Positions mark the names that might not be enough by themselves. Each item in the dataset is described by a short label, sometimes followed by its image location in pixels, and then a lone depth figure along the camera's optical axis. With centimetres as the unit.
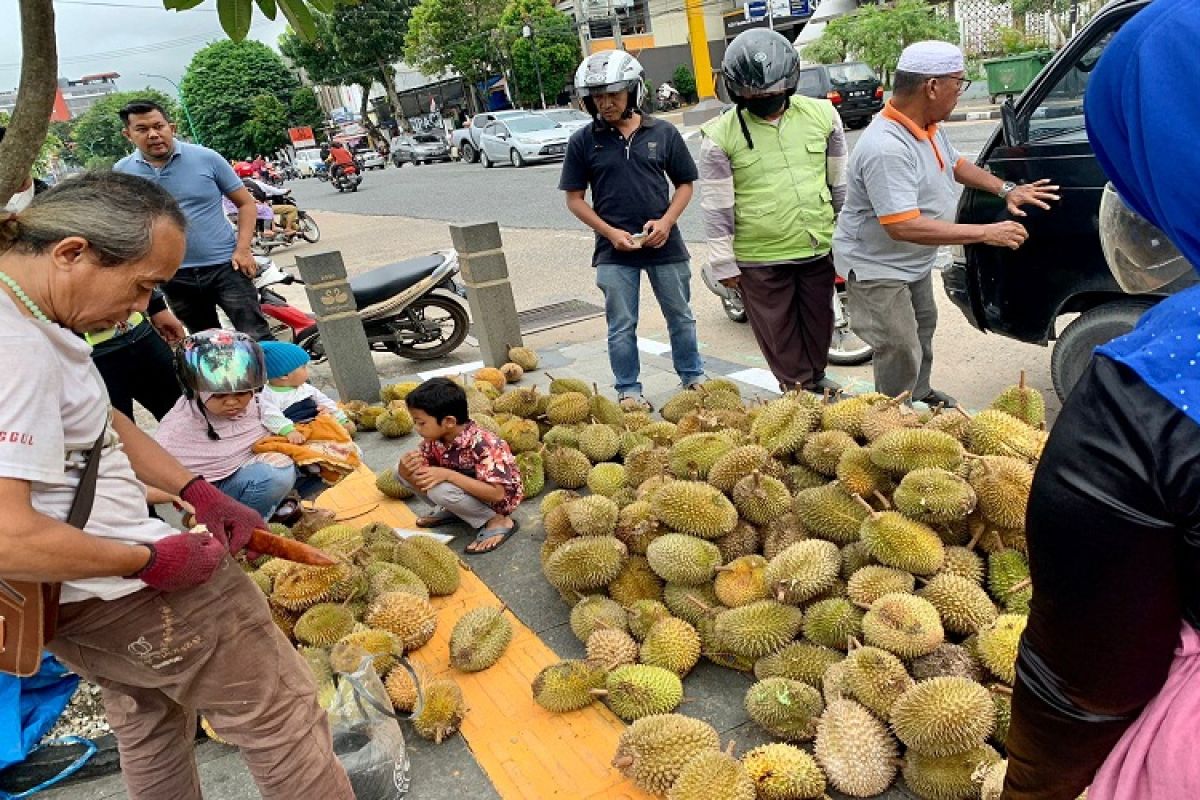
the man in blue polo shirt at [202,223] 429
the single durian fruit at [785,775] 197
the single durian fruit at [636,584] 273
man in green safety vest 371
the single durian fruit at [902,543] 234
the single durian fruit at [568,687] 242
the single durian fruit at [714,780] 192
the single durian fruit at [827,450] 273
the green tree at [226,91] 5559
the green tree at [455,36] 3816
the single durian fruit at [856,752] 200
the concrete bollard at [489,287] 565
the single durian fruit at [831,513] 255
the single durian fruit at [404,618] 278
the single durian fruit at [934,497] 236
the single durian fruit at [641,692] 234
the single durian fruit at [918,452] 250
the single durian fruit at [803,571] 239
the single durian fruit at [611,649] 246
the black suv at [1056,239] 345
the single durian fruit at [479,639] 267
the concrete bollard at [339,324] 537
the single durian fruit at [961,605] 222
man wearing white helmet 422
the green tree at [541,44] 3769
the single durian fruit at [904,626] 214
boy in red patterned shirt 339
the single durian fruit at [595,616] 261
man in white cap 330
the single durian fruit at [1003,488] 235
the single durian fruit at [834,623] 229
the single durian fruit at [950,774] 189
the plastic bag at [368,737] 216
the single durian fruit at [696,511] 268
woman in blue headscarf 80
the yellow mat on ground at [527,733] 222
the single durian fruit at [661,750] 204
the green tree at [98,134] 9000
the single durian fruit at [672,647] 246
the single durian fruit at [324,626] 265
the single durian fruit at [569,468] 379
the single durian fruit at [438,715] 241
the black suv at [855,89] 1864
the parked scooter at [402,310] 629
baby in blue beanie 372
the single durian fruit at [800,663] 226
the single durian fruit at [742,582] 250
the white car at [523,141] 2191
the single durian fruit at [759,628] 237
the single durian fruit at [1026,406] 284
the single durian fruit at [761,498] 273
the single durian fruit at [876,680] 206
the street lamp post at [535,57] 3753
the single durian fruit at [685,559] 258
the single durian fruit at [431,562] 312
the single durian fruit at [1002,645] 204
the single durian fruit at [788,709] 214
